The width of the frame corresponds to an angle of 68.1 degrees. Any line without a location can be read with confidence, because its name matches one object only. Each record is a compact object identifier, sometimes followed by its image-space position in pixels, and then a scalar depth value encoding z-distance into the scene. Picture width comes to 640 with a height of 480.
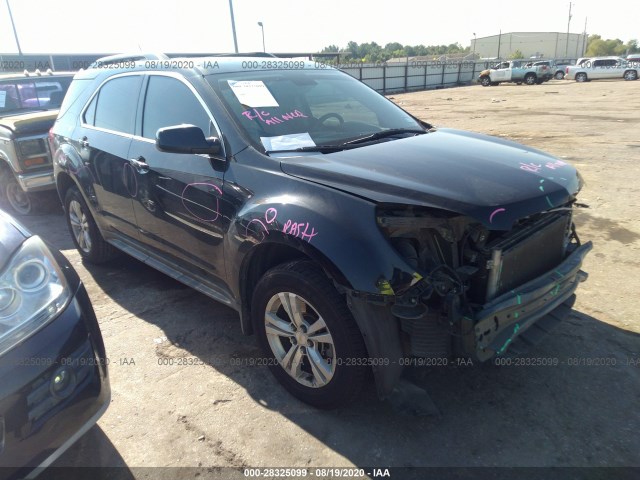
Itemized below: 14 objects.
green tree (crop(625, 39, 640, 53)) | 95.50
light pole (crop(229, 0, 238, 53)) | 18.94
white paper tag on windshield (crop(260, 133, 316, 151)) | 2.79
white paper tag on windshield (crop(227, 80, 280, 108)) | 3.03
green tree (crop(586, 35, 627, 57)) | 96.06
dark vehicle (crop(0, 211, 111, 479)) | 1.74
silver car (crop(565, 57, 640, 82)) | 36.28
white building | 109.52
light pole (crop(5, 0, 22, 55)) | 26.73
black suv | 2.19
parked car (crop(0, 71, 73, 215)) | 6.06
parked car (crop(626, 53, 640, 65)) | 37.29
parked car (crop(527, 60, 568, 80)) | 41.12
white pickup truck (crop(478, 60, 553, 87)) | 35.72
